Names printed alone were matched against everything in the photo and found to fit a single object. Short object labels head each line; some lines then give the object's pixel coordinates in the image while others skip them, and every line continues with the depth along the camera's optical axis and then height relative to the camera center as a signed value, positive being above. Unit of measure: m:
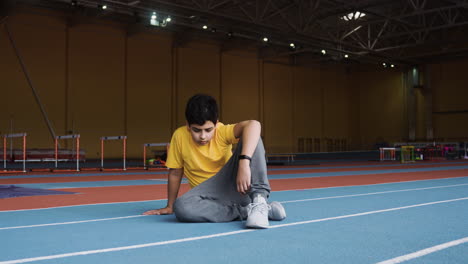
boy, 3.54 -0.15
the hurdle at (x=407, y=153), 20.65 -0.24
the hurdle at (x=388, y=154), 22.90 -0.30
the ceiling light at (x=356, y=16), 25.14 +6.42
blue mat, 6.61 -0.55
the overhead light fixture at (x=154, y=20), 19.22 +4.95
